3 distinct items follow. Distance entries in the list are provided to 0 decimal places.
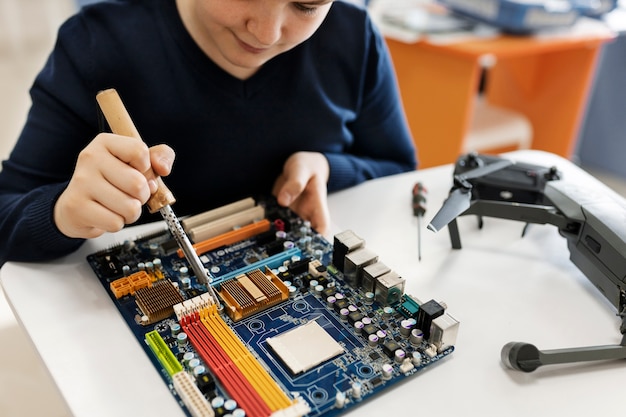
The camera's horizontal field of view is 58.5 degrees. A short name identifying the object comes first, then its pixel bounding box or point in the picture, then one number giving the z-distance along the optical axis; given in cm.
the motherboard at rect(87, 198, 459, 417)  66
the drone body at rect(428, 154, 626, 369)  85
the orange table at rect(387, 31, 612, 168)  198
